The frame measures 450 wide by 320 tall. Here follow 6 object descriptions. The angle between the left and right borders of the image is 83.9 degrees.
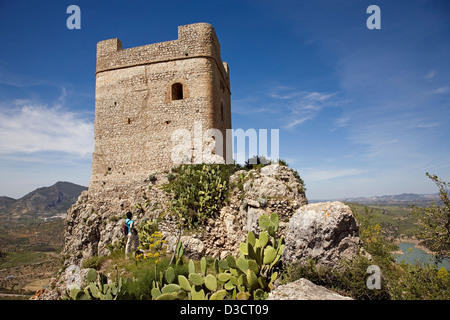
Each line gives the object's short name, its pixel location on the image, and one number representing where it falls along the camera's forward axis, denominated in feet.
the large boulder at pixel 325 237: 19.45
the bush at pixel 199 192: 31.27
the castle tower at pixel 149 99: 40.16
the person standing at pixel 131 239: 29.12
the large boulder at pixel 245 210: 27.89
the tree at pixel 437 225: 19.89
